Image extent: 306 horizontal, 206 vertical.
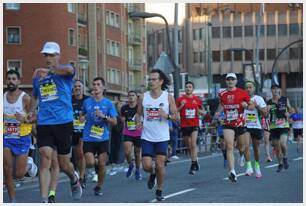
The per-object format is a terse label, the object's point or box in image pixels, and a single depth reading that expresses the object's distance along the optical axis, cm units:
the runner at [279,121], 2001
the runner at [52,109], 1116
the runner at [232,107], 1614
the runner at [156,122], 1266
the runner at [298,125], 3191
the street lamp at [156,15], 2803
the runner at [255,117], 1744
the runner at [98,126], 1402
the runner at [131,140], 1780
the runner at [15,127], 1199
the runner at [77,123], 1562
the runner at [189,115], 1928
